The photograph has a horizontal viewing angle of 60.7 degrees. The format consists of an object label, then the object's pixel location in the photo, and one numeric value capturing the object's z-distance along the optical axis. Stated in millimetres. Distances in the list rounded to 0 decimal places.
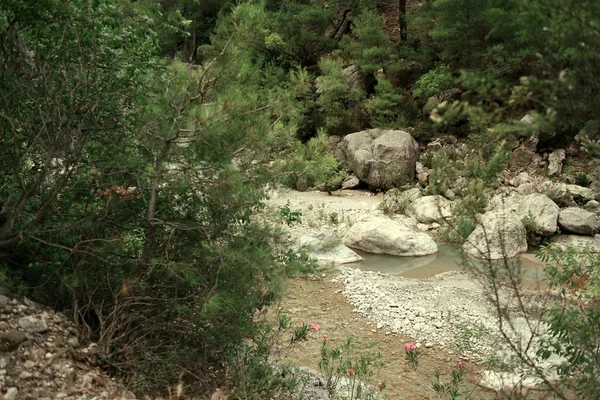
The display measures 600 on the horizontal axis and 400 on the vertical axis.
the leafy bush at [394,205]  13352
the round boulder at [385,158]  15203
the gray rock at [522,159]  14938
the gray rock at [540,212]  11109
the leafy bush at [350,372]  4855
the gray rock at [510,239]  9950
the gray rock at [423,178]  15062
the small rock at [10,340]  3252
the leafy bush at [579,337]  2926
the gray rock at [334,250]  9815
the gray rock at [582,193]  12766
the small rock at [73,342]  3609
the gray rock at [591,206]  12417
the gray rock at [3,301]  3507
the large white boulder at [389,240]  10586
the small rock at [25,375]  3139
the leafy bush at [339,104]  17234
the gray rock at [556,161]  14148
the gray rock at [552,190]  12445
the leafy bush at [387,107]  16688
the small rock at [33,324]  3492
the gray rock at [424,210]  12492
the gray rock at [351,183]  15789
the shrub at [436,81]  15609
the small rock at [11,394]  2867
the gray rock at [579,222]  11219
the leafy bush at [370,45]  17109
